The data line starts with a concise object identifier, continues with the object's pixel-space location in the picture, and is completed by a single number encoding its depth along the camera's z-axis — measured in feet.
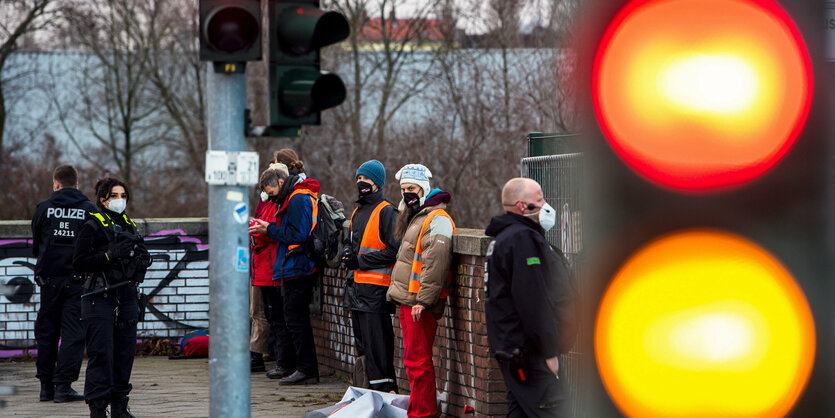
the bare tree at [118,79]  217.56
